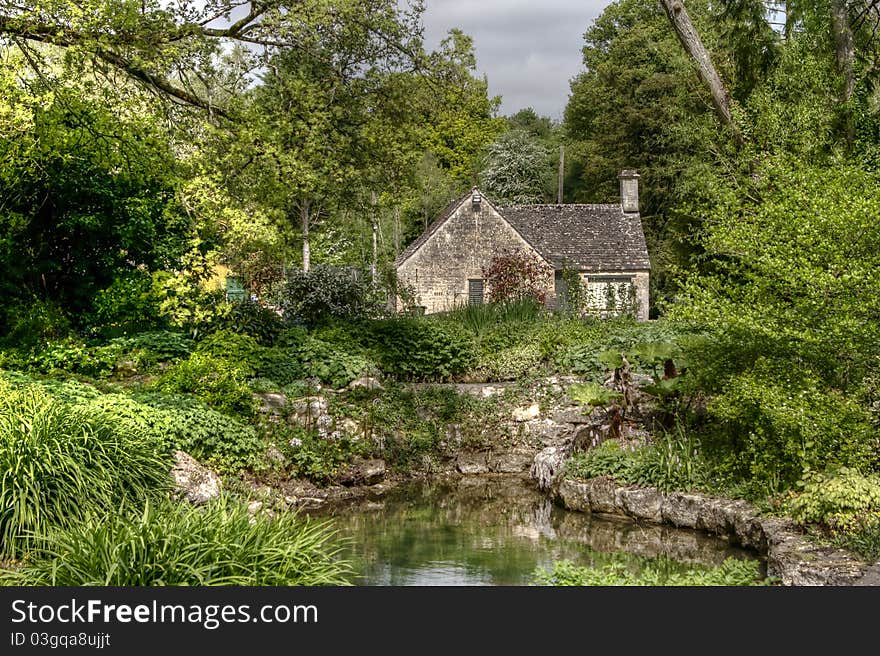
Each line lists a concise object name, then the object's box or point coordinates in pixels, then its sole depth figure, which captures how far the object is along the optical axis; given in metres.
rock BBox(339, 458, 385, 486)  12.81
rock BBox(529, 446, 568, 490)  12.60
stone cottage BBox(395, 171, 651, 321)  32.44
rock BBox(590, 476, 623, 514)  11.30
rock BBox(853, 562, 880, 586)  6.92
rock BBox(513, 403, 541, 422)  14.77
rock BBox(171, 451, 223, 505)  9.70
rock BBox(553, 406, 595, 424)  14.18
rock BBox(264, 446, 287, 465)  12.11
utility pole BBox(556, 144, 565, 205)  46.90
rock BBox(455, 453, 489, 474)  14.20
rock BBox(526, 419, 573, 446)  14.25
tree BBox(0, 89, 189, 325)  13.01
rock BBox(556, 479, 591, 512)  11.62
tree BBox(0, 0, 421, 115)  11.41
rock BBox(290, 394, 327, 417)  13.28
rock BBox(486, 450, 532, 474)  14.27
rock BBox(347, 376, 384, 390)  14.30
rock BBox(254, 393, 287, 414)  13.01
